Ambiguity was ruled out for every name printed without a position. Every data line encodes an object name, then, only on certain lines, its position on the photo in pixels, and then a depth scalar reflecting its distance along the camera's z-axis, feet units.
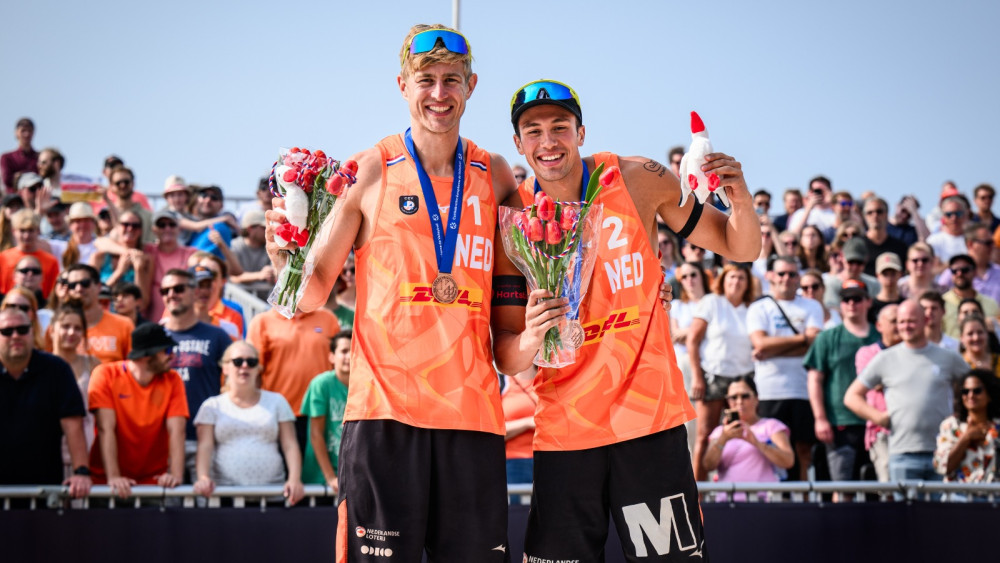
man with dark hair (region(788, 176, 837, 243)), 43.19
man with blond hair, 13.57
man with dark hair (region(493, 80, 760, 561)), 14.08
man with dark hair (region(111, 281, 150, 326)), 30.71
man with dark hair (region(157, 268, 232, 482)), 27.61
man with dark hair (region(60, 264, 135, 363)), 28.27
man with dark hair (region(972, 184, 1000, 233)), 45.34
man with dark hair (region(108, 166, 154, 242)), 38.70
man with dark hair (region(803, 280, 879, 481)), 28.94
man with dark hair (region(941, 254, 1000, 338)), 34.58
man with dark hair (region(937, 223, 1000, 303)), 37.58
